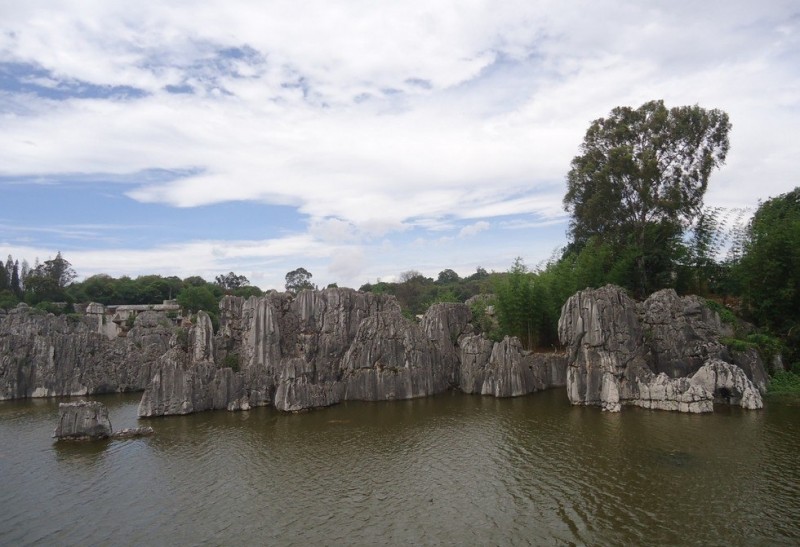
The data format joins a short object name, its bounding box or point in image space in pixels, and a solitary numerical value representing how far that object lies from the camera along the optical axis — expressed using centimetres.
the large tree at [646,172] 4103
